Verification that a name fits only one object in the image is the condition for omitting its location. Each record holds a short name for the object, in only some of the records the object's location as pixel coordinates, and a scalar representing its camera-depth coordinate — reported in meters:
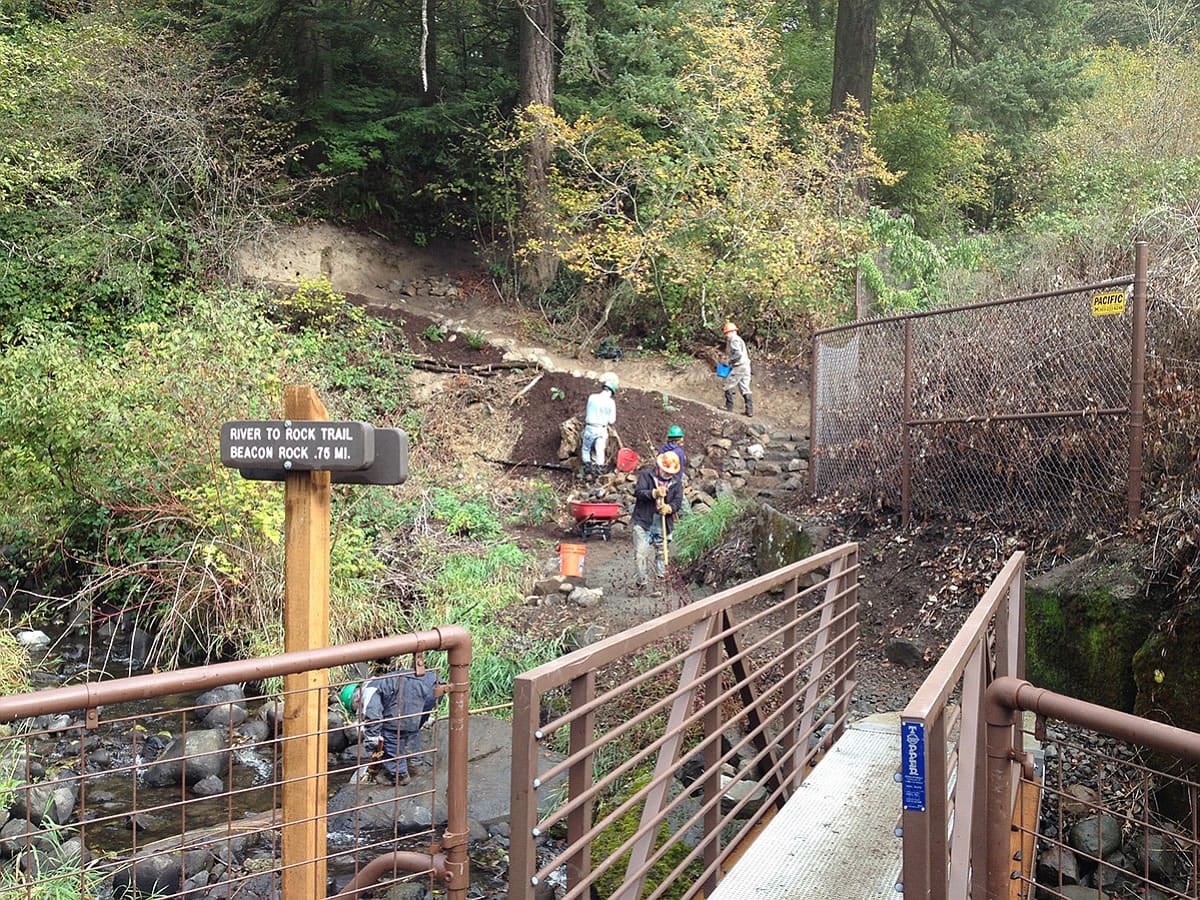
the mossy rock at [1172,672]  5.68
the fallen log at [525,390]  16.62
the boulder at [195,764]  7.25
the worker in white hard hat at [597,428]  14.28
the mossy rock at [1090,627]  6.40
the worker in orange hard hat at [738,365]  16.30
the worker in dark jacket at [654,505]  10.66
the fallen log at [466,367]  17.39
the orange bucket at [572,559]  10.81
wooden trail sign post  3.33
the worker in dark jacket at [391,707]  6.50
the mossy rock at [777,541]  10.01
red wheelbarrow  12.92
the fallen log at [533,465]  15.06
